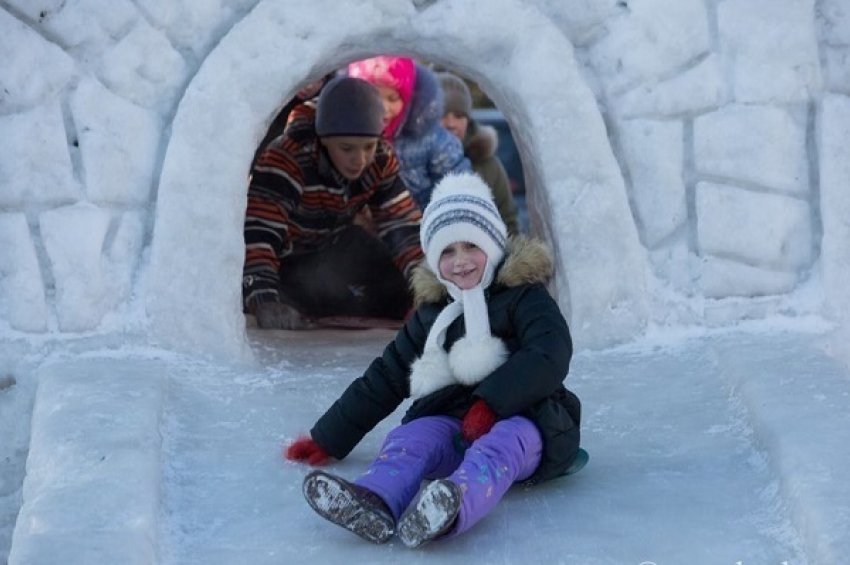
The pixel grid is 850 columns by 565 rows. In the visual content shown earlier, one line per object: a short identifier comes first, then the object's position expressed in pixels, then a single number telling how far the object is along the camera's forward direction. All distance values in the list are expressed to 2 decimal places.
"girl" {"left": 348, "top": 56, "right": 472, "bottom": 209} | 13.09
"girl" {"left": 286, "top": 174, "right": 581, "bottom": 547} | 5.85
